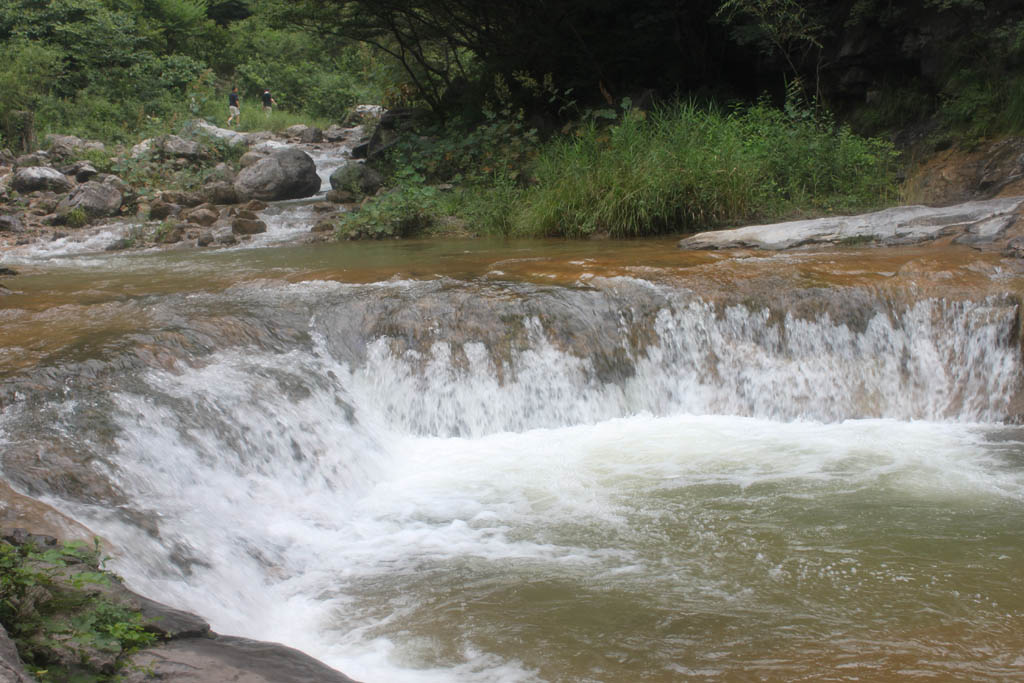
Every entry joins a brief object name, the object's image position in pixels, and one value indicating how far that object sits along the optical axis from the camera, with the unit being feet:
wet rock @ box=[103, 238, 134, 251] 36.91
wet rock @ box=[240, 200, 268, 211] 43.11
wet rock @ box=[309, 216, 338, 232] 38.27
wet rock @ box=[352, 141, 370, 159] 60.44
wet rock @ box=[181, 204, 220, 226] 39.99
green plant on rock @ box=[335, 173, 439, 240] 36.88
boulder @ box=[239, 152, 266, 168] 55.03
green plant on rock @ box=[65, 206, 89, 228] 41.29
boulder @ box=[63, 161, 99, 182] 48.78
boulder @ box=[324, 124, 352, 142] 74.08
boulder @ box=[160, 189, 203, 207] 44.14
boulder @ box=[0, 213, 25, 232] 39.55
